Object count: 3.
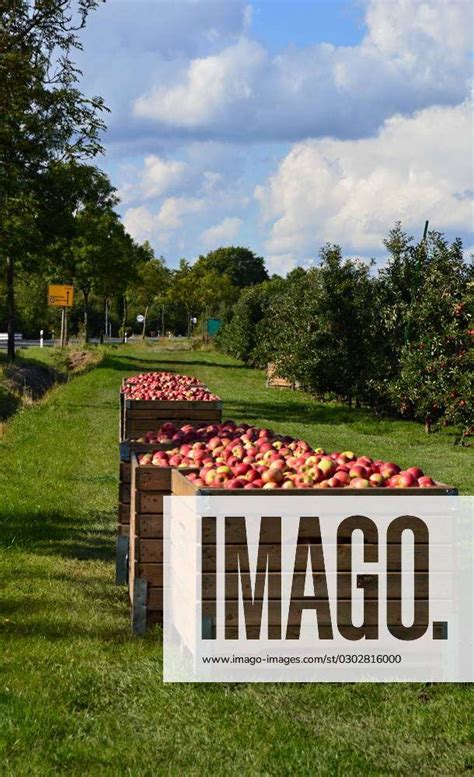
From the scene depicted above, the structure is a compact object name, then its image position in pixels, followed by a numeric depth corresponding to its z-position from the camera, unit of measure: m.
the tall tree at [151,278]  74.56
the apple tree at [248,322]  46.06
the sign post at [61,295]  45.94
